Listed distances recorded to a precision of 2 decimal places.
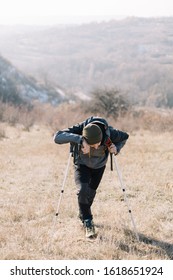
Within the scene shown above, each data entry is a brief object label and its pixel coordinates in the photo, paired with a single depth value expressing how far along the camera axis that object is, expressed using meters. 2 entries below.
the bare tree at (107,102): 35.41
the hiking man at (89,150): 5.41
